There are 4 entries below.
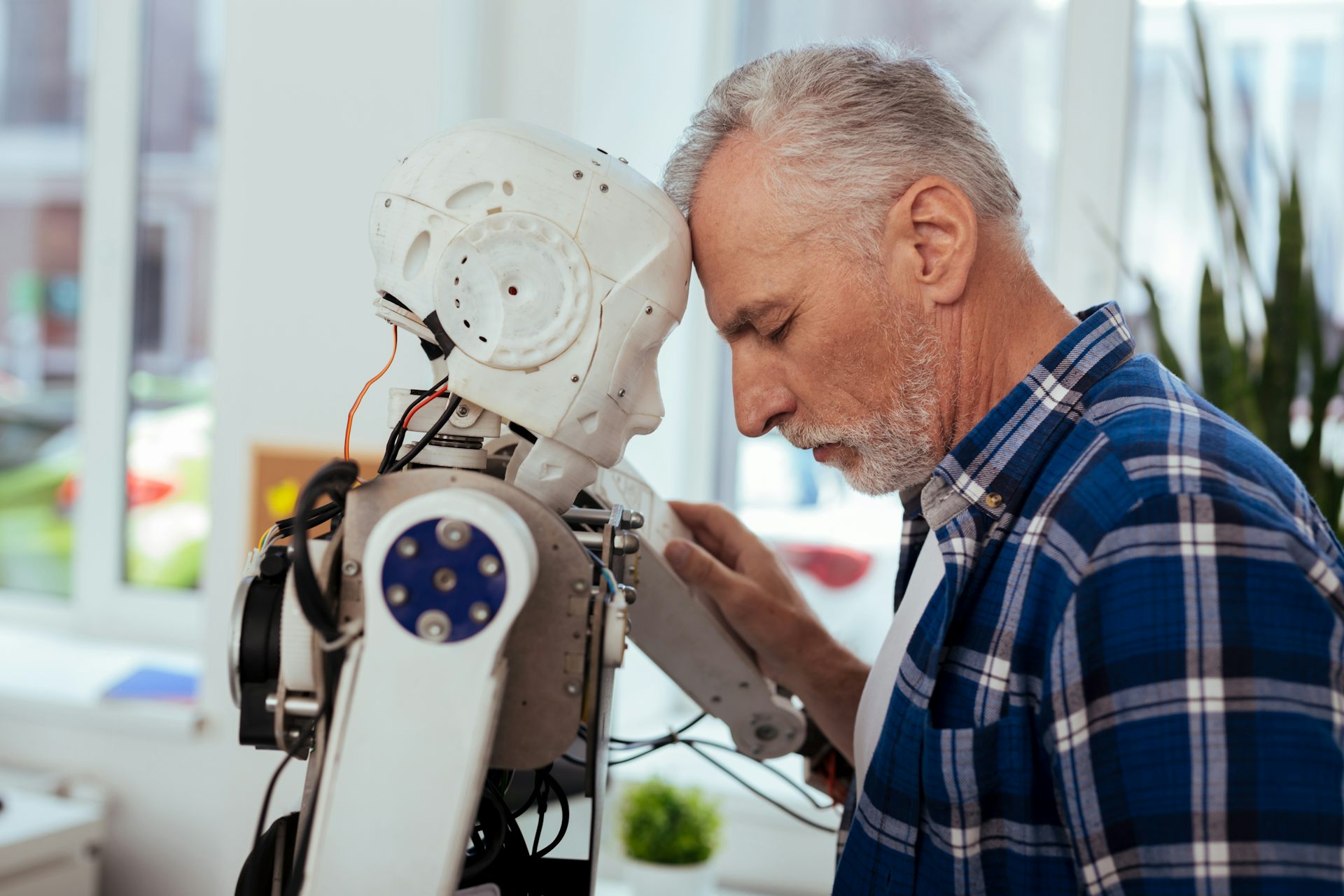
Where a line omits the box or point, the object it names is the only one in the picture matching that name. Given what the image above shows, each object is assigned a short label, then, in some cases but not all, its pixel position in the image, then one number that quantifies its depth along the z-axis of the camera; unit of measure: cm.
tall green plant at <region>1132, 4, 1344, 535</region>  170
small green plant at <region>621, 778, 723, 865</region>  199
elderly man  72
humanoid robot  71
